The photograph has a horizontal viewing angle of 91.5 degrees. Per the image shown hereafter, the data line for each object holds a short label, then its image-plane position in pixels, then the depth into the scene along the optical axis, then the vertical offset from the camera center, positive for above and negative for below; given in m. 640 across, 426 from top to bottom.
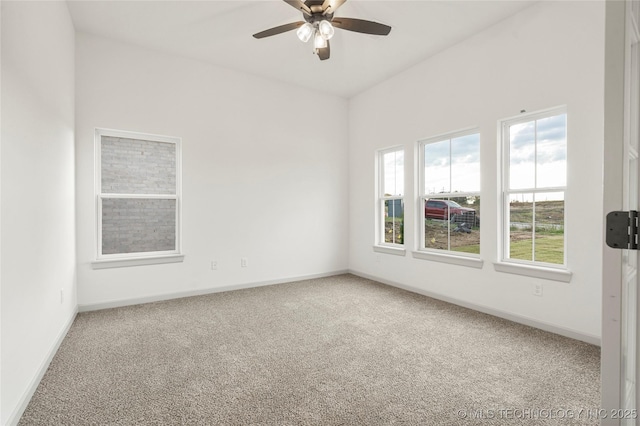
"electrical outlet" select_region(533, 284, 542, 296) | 3.05 -0.79
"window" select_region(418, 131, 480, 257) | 3.81 +0.21
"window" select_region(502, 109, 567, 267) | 3.04 +0.22
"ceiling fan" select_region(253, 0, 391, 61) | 2.51 +1.61
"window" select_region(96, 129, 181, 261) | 3.78 +0.18
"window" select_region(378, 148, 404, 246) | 4.84 +0.20
